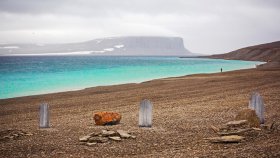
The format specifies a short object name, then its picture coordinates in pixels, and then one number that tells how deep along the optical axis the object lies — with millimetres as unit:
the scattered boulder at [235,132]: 12788
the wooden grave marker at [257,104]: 15403
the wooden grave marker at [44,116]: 15984
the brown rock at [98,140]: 12742
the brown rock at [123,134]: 13312
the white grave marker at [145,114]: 15656
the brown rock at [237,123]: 13641
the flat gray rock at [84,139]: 12906
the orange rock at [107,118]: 16391
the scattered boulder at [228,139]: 11812
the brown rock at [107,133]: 13398
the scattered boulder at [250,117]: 14195
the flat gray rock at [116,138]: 12937
